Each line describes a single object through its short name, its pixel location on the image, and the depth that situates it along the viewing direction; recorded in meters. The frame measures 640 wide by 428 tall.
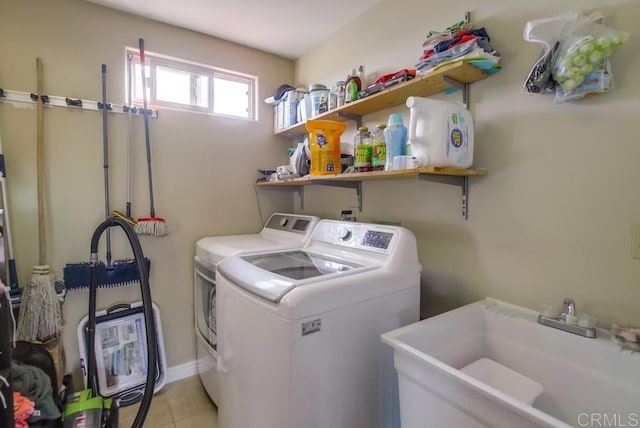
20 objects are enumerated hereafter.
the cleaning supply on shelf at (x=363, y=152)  1.54
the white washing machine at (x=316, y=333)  1.04
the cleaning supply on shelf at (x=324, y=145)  1.73
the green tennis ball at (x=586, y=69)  0.97
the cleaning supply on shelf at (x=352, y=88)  1.78
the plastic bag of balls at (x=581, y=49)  0.93
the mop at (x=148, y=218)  1.96
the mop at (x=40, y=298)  1.62
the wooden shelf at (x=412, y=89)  1.29
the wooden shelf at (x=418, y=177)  1.21
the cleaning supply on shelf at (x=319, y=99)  2.01
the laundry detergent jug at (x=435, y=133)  1.19
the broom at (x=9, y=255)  1.63
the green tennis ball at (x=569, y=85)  1.00
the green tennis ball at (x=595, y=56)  0.94
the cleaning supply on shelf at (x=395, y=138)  1.37
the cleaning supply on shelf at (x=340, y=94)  1.86
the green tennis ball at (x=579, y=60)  0.97
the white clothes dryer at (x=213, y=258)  1.79
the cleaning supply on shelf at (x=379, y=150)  1.49
